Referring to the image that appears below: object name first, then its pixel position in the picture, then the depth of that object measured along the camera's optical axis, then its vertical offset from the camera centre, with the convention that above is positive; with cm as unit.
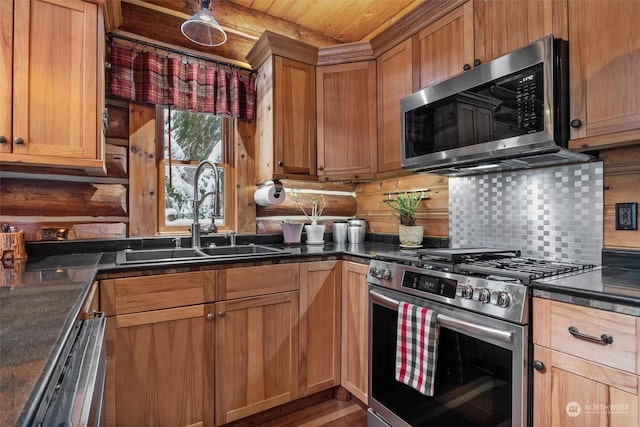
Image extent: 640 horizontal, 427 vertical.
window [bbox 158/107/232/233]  232 +37
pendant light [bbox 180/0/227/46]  178 +104
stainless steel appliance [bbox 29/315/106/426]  60 -36
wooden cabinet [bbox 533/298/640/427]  96 -47
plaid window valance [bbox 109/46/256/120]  211 +90
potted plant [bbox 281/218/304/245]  255 -12
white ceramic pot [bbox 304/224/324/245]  261 -14
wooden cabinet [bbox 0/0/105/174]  154 +64
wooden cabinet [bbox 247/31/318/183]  236 +78
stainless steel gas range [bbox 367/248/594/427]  120 -47
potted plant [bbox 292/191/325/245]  261 -1
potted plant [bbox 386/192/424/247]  229 -5
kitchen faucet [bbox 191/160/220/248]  219 +4
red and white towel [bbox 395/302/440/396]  145 -59
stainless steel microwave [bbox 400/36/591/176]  139 +47
